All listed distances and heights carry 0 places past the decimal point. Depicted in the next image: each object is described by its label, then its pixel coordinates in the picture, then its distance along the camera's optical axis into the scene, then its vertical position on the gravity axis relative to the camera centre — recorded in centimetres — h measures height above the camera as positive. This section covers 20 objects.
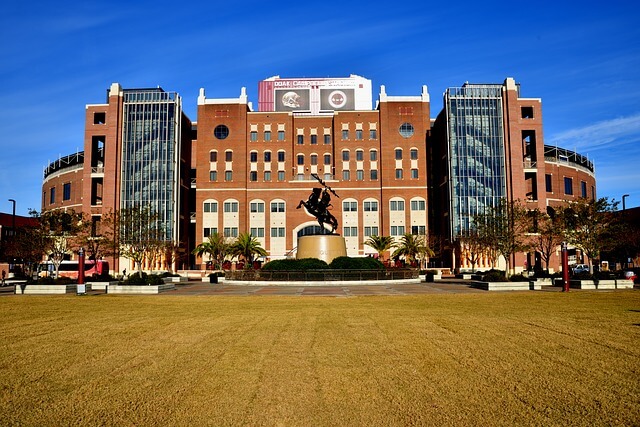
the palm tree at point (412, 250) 6838 +49
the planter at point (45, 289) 3262 -197
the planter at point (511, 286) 3441 -215
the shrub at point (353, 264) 4303 -78
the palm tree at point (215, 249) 6900 +90
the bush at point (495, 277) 3655 -167
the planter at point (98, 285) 3756 -199
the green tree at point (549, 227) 4525 +239
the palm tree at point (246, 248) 6769 +95
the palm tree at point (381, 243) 6994 +144
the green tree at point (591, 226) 3862 +195
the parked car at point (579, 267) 6875 -200
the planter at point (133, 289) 3381 -205
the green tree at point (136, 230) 4344 +218
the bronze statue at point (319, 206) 4862 +439
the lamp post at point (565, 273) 3209 -125
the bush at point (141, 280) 3556 -161
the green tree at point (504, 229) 4056 +188
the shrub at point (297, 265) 4266 -80
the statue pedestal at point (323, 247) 4728 +67
